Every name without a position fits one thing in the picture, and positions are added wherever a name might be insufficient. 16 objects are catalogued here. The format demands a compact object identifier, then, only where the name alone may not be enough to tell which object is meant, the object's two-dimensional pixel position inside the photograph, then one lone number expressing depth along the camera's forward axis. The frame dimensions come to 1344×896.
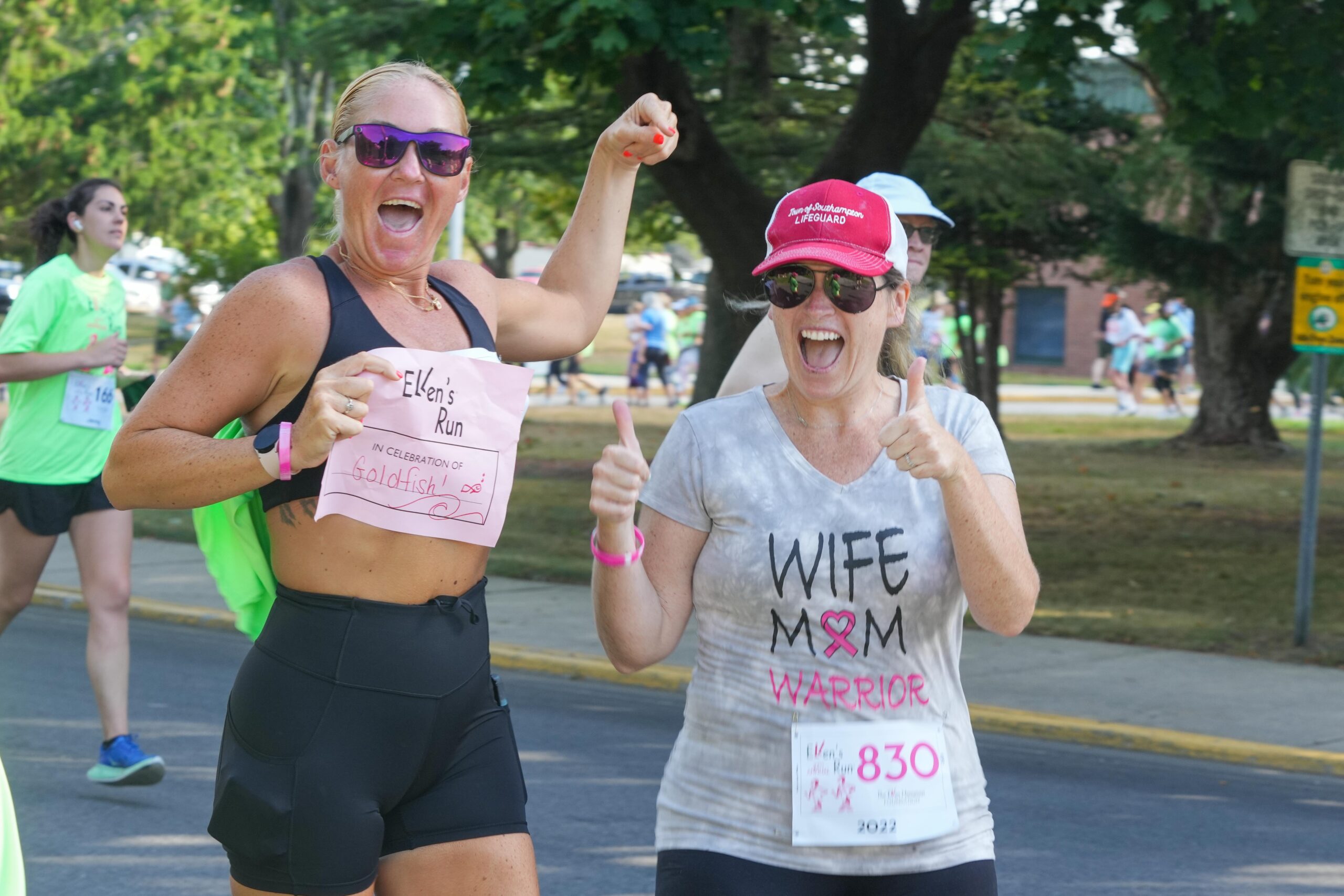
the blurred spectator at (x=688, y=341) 32.94
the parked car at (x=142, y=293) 47.84
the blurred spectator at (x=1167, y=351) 27.48
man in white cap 4.41
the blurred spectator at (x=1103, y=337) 30.85
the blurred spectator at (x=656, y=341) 28.89
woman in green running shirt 5.88
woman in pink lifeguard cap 2.55
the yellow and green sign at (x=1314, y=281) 8.98
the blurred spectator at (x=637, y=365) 28.84
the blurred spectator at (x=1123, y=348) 28.41
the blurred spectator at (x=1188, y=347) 30.08
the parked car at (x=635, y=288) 56.41
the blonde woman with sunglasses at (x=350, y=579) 2.65
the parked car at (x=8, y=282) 41.62
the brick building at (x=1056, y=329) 44.25
